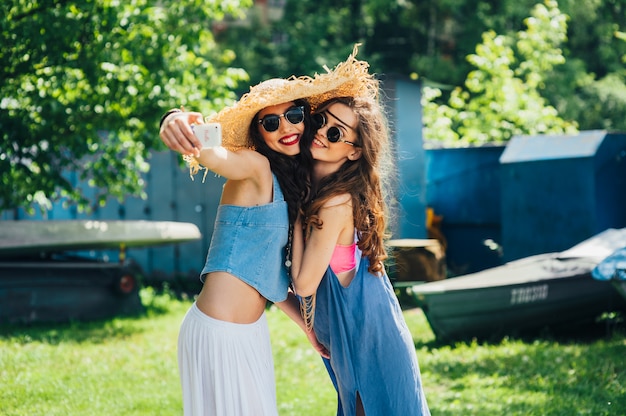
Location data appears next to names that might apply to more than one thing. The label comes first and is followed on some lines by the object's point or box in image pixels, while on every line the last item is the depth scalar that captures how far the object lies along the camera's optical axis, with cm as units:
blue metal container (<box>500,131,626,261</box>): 964
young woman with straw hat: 313
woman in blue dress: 330
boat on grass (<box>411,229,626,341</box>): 759
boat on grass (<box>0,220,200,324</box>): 891
